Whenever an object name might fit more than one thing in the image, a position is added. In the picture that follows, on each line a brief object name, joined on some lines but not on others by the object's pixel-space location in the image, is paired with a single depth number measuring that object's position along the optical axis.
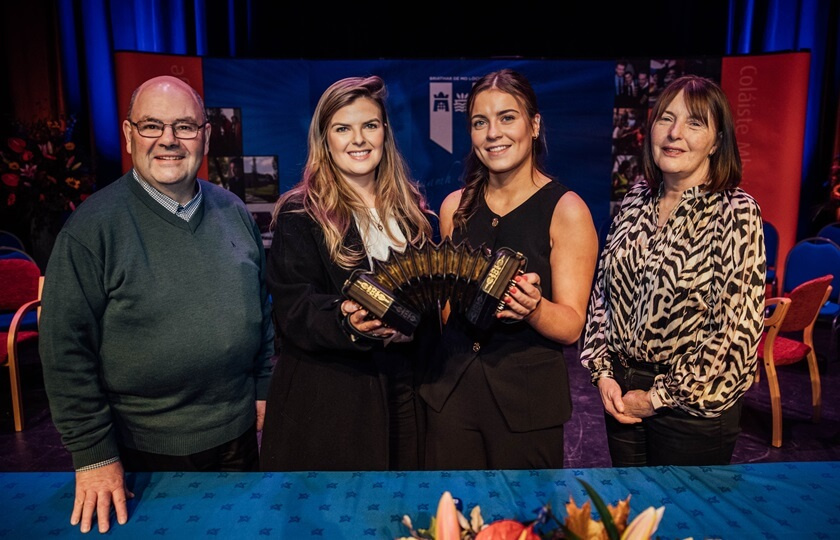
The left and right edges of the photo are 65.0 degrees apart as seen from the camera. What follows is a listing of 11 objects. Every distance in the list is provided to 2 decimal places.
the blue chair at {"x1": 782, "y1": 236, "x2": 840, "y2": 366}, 5.70
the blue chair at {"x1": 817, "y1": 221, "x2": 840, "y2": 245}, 7.11
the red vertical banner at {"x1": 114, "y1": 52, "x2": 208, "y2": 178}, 6.42
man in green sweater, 1.83
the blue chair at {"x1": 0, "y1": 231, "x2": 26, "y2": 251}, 6.51
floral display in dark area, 6.08
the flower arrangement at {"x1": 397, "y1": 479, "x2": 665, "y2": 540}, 1.13
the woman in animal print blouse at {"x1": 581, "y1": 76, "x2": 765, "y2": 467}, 2.01
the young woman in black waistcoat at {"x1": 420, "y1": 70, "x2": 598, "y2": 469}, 2.07
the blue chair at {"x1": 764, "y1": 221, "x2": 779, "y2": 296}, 6.65
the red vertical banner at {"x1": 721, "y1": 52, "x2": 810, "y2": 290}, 6.92
